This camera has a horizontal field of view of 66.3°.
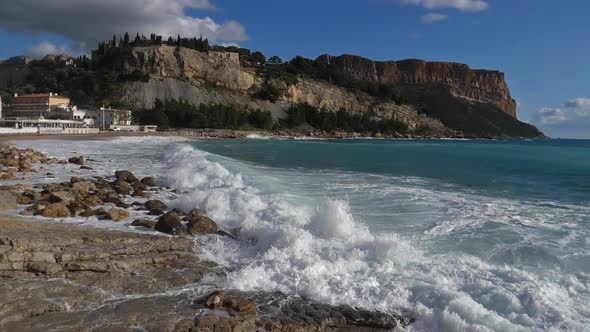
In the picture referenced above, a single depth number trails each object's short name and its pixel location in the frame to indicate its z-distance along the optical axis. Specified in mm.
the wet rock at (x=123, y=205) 13530
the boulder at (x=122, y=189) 15709
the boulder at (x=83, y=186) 15388
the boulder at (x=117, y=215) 11742
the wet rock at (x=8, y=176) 17166
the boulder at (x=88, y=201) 12733
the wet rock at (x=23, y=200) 12852
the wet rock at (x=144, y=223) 11281
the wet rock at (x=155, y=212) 12836
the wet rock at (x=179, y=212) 12586
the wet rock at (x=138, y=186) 16609
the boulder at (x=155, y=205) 13508
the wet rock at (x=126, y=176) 18328
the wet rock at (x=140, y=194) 15442
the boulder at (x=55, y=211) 11508
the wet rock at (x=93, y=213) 11906
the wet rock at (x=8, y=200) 12222
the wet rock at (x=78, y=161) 24733
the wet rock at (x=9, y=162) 20578
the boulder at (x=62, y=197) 12828
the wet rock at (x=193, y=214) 11906
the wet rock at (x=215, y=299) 7094
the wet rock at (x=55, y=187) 14092
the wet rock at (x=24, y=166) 20312
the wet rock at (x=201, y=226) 10930
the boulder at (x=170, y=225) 10812
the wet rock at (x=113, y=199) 13902
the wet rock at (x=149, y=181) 18109
